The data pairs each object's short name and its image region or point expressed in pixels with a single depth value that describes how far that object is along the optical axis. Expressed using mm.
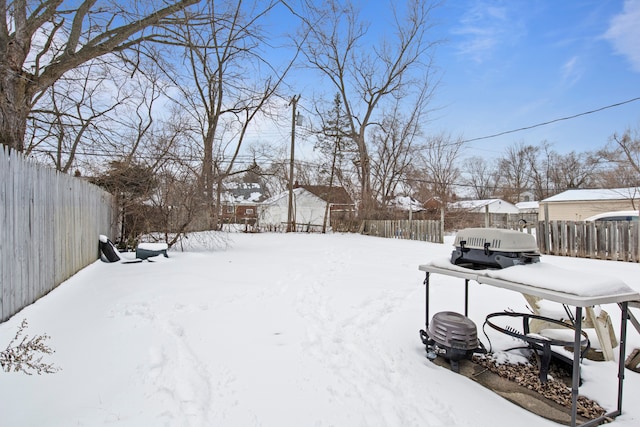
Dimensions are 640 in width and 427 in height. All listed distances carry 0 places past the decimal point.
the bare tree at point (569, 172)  35375
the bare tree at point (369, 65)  20016
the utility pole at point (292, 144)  18875
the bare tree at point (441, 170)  26141
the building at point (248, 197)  33938
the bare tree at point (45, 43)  4359
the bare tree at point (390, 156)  22125
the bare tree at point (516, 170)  38531
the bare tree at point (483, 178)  39281
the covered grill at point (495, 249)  2381
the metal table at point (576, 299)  1718
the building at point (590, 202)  21062
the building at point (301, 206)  29914
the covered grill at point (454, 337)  2535
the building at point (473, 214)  22484
